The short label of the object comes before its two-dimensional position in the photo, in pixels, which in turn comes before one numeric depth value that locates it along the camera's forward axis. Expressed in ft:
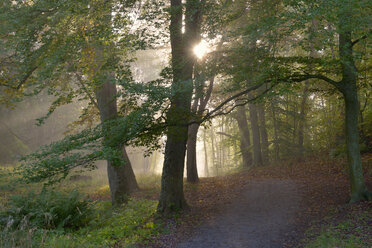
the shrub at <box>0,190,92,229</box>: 26.03
